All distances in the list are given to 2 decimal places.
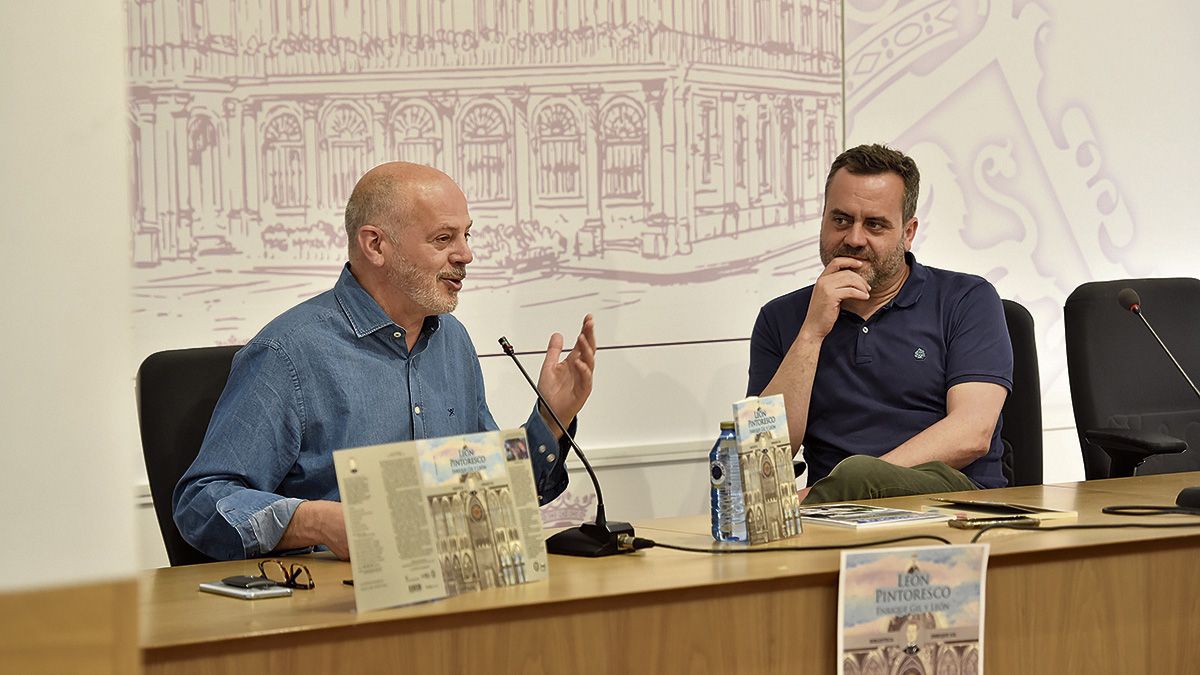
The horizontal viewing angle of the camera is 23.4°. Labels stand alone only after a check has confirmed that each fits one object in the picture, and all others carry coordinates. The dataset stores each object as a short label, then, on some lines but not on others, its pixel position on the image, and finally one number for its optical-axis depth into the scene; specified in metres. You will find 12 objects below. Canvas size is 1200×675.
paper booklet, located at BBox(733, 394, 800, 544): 4.96
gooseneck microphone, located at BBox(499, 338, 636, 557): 4.90
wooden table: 4.37
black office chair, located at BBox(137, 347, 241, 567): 5.43
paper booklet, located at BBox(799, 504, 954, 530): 5.11
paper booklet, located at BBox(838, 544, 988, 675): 4.64
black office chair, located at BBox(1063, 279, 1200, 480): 6.48
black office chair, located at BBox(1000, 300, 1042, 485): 6.28
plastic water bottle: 4.97
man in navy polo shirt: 6.06
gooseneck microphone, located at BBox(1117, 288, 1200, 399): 5.96
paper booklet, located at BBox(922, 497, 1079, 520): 5.15
